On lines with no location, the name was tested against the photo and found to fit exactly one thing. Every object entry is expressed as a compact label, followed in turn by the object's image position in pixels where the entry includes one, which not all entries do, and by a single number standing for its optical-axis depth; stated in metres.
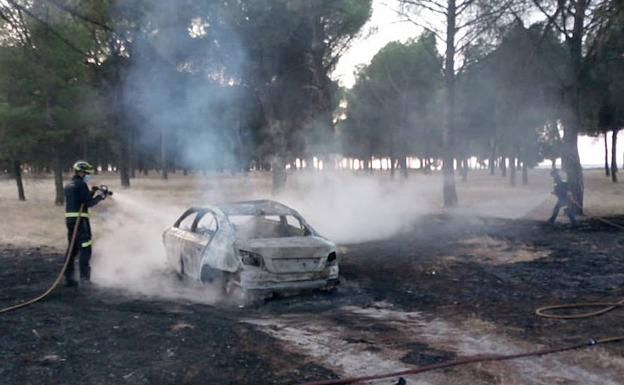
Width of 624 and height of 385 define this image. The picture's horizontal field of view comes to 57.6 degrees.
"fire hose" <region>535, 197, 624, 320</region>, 6.72
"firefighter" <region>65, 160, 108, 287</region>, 8.90
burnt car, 7.46
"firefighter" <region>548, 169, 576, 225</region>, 15.76
